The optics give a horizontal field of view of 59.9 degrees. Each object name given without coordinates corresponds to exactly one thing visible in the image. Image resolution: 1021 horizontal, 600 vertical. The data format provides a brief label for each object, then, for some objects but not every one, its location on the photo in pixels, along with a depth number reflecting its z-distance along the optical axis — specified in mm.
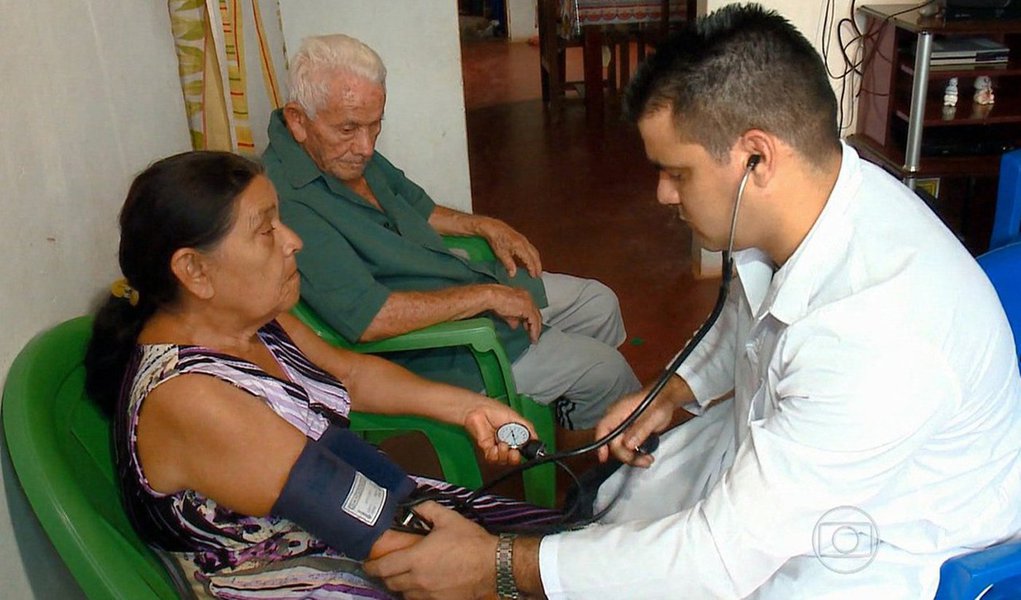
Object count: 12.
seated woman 1124
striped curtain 1893
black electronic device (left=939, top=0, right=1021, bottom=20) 2564
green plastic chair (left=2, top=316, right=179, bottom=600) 1011
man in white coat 957
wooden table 5125
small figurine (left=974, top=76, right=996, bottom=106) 2793
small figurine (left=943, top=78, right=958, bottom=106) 2766
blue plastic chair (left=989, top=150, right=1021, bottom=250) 1686
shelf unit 2592
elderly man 1802
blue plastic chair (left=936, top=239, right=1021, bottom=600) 999
